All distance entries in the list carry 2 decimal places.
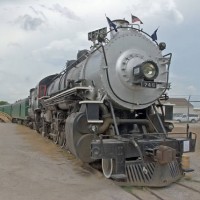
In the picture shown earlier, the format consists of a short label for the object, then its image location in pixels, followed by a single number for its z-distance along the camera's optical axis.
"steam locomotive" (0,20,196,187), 4.76
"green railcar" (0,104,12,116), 32.32
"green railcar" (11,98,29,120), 19.21
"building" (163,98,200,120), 47.30
